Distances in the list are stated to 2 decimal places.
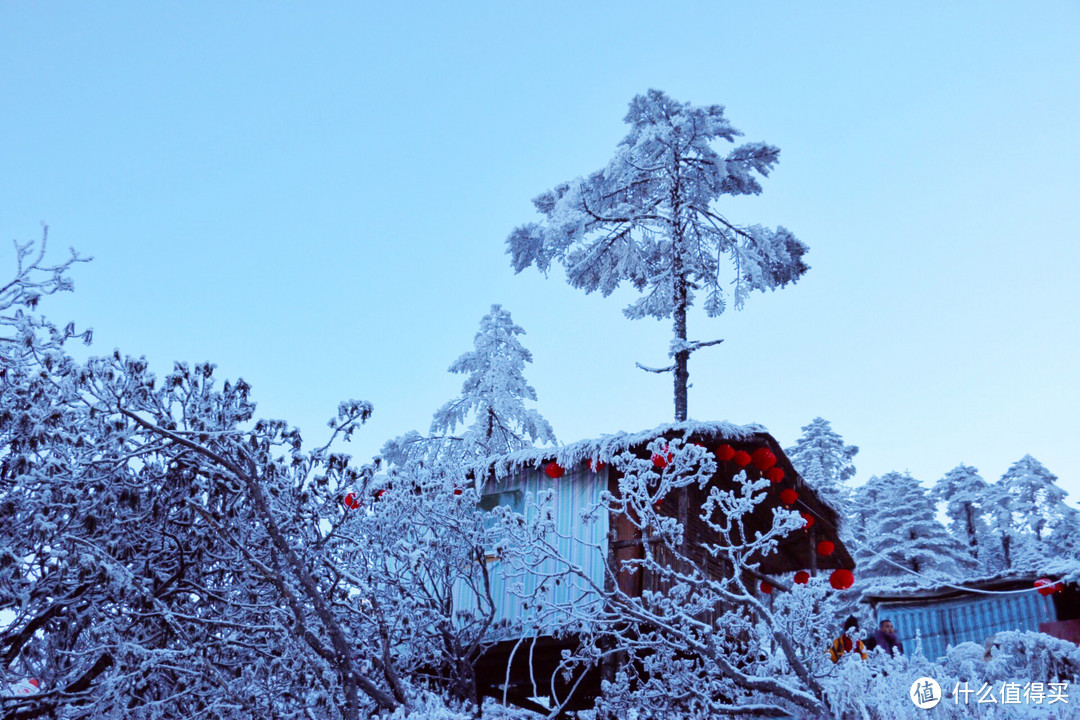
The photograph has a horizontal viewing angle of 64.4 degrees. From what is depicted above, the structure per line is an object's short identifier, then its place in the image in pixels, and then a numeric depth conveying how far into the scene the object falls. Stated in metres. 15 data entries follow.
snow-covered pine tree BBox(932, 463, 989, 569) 36.31
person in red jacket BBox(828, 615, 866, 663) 11.81
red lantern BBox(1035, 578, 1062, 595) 16.22
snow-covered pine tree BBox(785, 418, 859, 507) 32.69
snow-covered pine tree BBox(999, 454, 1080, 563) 34.34
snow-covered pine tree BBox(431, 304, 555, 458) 23.73
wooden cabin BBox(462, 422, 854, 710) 12.59
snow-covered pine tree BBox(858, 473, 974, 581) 31.50
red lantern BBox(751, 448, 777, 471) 13.27
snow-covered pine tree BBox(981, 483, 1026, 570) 34.88
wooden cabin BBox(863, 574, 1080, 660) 18.98
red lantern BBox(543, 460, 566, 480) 13.12
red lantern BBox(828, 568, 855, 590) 14.09
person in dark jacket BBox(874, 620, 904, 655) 13.81
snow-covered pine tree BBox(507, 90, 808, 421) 17.59
